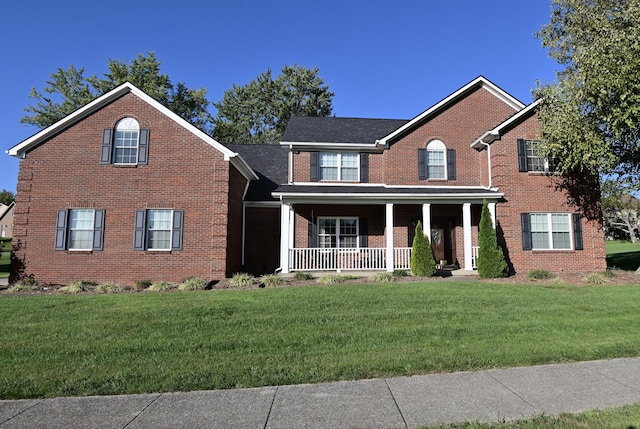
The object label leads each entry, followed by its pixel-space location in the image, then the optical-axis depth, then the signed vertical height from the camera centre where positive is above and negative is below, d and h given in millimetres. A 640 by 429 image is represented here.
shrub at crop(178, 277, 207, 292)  11047 -1231
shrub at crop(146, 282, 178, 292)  11094 -1305
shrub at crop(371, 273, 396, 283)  11906 -1070
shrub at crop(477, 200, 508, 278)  12500 -224
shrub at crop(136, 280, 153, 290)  11391 -1272
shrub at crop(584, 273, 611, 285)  11797 -1063
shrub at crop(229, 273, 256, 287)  11438 -1147
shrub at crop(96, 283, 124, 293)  11023 -1337
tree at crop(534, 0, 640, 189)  11375 +5067
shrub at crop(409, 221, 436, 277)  12828 -418
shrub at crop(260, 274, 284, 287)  11434 -1141
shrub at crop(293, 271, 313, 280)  12328 -1056
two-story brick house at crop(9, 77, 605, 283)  12734 +1819
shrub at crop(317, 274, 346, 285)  11696 -1121
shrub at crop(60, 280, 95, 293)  10898 -1319
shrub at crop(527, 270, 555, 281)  12394 -985
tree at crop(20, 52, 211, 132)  31328 +13785
